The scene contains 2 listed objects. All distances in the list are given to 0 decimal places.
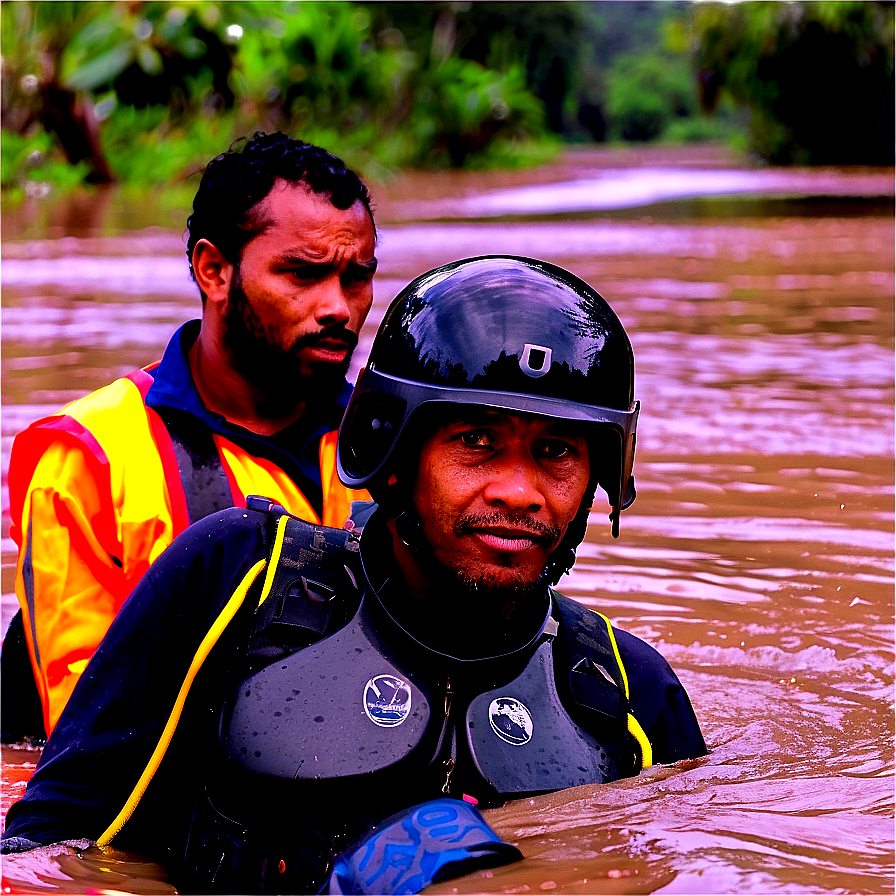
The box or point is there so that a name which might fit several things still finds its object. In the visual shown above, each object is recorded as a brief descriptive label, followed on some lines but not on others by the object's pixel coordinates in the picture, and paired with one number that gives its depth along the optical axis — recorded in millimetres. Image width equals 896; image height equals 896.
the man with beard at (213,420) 3986
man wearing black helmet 2664
